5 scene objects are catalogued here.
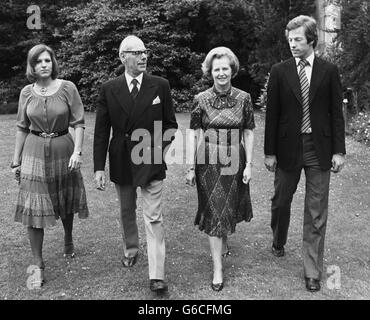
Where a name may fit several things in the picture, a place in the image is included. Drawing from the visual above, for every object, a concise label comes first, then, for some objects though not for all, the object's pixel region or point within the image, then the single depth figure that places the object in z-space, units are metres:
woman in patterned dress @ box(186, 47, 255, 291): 4.27
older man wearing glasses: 4.14
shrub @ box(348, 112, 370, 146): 11.00
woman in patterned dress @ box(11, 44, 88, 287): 4.37
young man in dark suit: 4.24
